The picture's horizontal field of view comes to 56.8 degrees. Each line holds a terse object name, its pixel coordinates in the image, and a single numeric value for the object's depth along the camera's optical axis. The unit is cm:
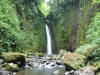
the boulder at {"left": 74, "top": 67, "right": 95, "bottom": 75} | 348
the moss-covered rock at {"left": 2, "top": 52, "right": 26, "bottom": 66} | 477
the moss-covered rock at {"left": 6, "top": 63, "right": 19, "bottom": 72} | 429
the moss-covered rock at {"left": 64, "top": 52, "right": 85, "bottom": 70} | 441
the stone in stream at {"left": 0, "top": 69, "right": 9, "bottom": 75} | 371
